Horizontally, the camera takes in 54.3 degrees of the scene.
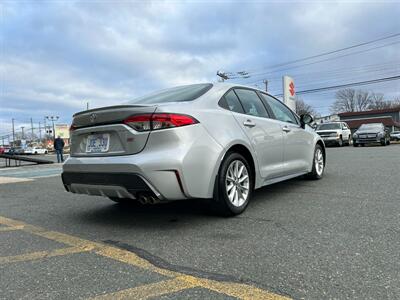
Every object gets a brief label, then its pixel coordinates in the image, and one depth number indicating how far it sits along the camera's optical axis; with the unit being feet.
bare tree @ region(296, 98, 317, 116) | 274.85
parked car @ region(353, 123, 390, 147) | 76.18
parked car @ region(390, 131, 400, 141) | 120.06
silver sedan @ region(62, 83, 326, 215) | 12.76
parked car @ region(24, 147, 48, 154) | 209.66
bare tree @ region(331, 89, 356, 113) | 290.35
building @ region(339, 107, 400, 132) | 213.46
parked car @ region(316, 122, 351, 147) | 82.94
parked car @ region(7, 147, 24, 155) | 209.85
